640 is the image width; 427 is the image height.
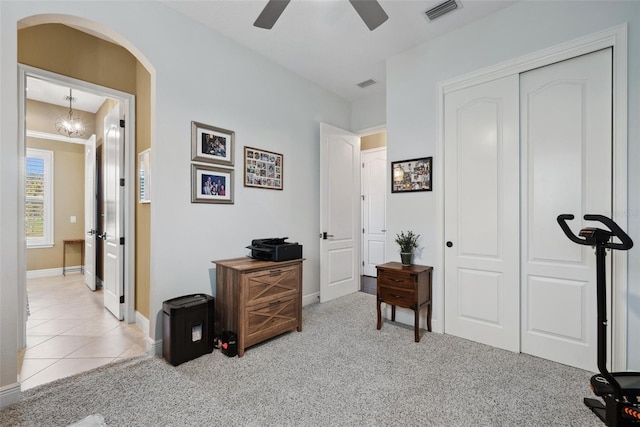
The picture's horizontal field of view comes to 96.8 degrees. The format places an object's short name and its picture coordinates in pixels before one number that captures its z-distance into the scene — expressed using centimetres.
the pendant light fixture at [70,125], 459
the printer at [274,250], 286
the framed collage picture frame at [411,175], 312
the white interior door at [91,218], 443
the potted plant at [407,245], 308
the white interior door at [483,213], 262
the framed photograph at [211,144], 279
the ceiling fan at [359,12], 183
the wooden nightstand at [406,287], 281
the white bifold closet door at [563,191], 223
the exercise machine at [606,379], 157
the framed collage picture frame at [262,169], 329
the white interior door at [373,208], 567
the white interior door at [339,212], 409
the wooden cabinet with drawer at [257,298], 255
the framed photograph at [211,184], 278
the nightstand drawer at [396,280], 286
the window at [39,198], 529
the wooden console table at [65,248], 557
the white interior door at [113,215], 326
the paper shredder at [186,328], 235
